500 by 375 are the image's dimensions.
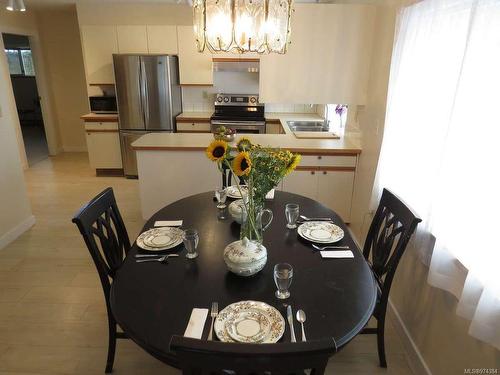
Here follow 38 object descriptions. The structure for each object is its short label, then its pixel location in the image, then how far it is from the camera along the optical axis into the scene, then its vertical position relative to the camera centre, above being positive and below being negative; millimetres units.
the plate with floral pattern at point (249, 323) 1062 -770
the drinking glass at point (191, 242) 1502 -692
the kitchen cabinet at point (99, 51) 4574 +413
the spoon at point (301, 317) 1142 -773
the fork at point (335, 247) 1619 -756
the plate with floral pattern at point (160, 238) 1580 -738
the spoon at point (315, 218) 1916 -738
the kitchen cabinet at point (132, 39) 4543 +575
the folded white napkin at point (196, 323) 1086 -780
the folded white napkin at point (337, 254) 1557 -761
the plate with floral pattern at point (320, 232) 1674 -735
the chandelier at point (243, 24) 1596 +286
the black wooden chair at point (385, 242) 1581 -795
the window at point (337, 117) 3835 -373
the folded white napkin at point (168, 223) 1801 -736
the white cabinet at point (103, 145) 4789 -887
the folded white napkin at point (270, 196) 2210 -714
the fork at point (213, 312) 1095 -774
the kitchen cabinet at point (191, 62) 4586 +288
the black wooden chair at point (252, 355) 780 -612
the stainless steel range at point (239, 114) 4684 -418
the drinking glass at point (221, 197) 2035 -665
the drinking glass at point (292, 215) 1789 -675
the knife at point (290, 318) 1075 -773
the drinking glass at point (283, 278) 1237 -696
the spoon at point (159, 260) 1488 -764
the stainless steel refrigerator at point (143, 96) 4381 -174
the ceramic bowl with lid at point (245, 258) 1348 -681
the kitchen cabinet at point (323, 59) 2781 +220
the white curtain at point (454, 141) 1257 -245
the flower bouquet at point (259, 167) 1304 -312
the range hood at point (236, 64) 4617 +276
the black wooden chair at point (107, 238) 1554 -769
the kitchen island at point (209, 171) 3150 -805
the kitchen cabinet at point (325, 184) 3185 -919
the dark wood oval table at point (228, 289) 1114 -777
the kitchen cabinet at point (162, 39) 4560 +578
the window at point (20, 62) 8422 +459
